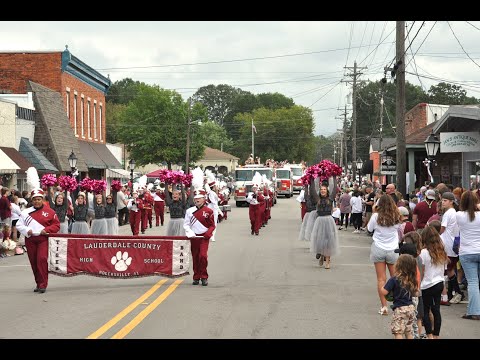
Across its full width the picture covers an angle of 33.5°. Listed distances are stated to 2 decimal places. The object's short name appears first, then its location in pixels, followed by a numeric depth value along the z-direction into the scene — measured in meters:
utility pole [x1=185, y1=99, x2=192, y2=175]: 65.56
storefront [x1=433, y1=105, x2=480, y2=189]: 24.49
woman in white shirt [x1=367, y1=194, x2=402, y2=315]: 12.16
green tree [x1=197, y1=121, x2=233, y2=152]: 119.93
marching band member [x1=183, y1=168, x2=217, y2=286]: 15.16
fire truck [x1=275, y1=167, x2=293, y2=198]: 69.81
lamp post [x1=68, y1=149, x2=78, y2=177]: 37.22
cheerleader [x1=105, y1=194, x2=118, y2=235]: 21.39
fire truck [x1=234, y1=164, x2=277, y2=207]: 56.94
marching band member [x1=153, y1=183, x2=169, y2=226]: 34.78
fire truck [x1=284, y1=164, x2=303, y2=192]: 78.64
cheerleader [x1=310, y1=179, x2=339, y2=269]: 18.20
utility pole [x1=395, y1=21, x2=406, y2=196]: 25.47
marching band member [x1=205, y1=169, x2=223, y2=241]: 28.00
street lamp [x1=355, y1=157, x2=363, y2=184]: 58.27
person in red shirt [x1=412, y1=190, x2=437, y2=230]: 15.86
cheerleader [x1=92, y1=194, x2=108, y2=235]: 20.55
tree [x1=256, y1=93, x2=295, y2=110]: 133.12
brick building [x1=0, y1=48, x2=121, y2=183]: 40.59
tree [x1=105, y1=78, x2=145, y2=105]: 127.78
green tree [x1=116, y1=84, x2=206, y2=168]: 71.75
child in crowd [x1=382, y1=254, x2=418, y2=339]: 8.98
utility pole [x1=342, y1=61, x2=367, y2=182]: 63.62
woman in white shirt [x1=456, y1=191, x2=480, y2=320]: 11.75
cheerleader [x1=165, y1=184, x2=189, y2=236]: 18.12
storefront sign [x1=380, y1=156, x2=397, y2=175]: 34.75
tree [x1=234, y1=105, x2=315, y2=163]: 116.94
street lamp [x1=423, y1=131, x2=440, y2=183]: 25.56
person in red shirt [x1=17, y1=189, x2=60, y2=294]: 14.45
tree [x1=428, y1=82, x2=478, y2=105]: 116.44
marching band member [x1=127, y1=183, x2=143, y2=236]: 29.33
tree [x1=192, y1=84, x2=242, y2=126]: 147.38
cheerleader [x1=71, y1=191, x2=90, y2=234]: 19.06
